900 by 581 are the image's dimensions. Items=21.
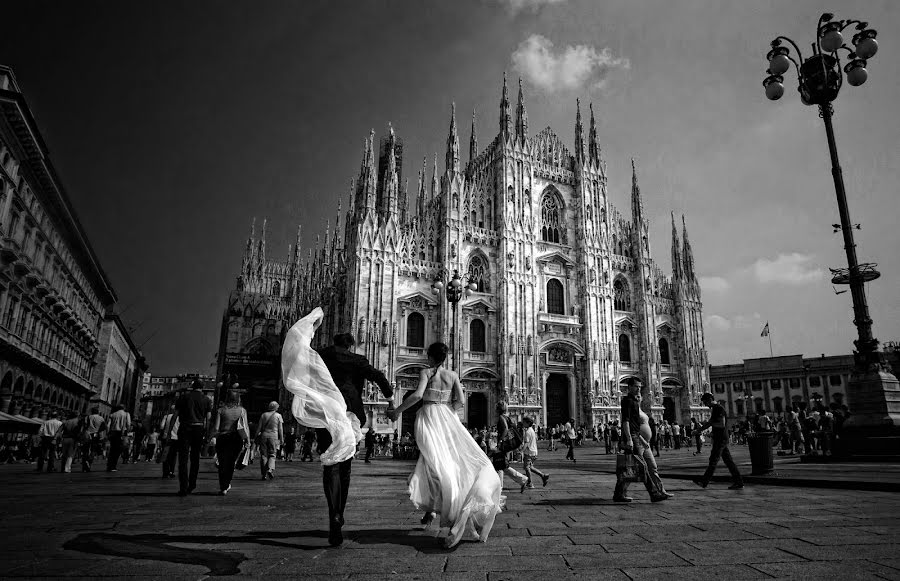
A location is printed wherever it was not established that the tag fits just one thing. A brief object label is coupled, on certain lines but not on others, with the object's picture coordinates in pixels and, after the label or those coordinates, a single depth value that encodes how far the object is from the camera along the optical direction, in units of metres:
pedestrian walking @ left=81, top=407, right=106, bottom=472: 13.09
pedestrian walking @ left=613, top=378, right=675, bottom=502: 6.24
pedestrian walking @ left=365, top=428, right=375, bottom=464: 18.36
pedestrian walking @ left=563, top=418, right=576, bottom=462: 17.77
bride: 3.94
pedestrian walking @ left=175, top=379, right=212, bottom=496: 7.78
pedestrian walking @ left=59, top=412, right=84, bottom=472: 13.34
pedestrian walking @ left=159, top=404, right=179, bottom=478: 8.99
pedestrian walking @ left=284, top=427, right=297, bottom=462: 21.06
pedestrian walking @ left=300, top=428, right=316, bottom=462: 18.64
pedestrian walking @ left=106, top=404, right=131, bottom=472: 12.19
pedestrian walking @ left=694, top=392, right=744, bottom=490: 7.50
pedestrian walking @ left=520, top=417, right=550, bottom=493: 9.23
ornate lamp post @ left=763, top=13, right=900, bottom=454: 11.70
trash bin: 8.99
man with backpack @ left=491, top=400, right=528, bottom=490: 6.89
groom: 4.14
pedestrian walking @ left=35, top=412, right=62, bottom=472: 13.67
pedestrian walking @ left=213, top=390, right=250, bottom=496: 7.60
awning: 16.20
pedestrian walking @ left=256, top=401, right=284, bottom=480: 10.66
